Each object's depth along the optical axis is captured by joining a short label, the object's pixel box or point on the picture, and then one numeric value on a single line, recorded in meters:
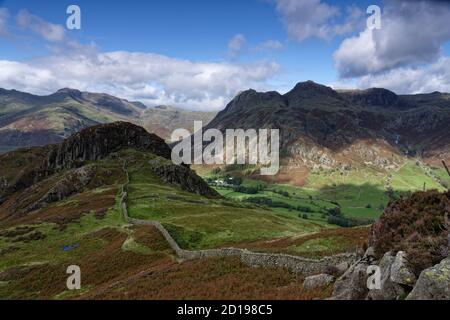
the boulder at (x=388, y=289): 25.72
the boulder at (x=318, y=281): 34.34
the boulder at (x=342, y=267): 36.03
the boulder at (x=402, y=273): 25.84
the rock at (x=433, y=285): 22.84
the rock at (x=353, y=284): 28.17
